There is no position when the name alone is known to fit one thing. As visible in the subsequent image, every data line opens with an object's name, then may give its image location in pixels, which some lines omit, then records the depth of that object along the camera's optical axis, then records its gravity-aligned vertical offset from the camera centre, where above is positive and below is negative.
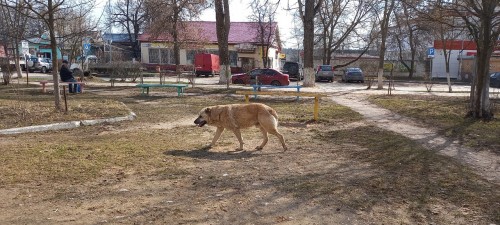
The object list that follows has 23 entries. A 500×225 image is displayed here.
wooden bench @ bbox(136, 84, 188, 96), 19.49 -0.50
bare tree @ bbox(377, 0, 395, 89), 25.30 +2.63
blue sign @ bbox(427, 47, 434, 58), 30.45 +1.52
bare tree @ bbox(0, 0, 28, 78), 23.30 +3.19
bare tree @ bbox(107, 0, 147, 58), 56.49 +7.65
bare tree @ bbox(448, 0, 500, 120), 10.88 +1.02
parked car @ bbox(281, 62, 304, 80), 38.51 +0.48
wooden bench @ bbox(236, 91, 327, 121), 11.66 -0.61
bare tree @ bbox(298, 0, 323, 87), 23.89 +2.12
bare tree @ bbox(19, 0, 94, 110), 10.95 +1.55
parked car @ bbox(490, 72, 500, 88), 29.50 -0.55
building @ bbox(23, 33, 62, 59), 58.51 +3.44
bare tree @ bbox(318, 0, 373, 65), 45.81 +5.20
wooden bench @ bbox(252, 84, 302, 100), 18.91 -0.58
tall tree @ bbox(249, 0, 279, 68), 47.25 +4.59
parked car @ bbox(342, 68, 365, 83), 36.44 -0.13
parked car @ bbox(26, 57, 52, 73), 44.75 +1.10
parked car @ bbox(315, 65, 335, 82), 37.38 +0.06
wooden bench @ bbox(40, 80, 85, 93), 19.67 -0.51
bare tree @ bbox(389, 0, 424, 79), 47.02 +3.57
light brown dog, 7.52 -0.79
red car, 28.00 -0.19
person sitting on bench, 18.61 +0.09
